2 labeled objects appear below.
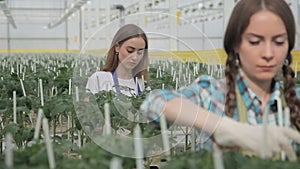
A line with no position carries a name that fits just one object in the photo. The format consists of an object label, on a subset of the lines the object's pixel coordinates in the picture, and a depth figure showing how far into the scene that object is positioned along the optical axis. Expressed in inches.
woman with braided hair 70.5
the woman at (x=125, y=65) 122.4
